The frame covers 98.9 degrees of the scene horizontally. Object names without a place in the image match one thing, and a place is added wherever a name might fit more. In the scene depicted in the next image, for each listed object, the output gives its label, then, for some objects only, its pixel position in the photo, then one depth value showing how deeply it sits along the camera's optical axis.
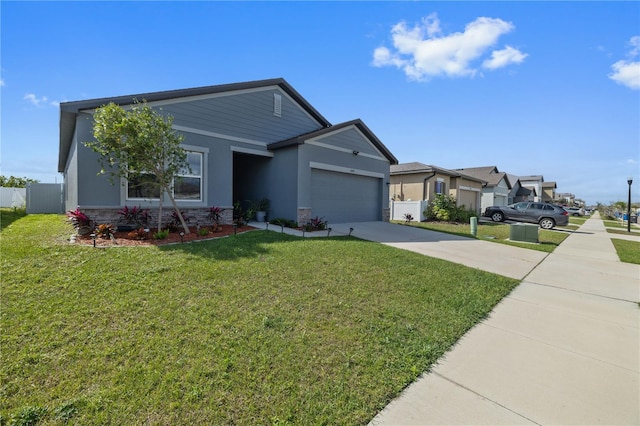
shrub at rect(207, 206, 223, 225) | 9.88
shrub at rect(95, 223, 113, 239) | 6.81
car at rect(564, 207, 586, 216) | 40.83
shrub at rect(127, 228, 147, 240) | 7.09
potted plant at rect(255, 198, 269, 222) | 11.90
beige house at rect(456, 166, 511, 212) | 29.83
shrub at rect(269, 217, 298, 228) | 10.70
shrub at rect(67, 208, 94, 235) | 7.05
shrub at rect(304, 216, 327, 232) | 10.21
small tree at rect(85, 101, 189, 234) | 6.78
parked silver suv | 17.14
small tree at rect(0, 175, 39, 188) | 26.75
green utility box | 11.26
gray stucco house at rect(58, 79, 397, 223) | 8.39
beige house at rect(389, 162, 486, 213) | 19.25
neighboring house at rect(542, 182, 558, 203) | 54.09
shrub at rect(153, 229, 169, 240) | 7.18
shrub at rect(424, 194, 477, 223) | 18.36
